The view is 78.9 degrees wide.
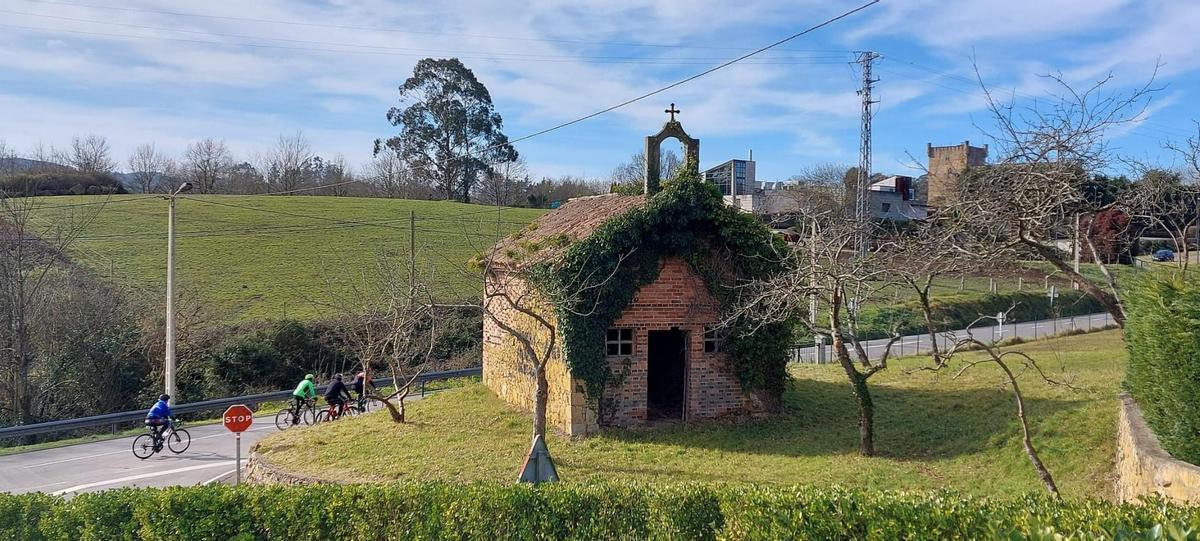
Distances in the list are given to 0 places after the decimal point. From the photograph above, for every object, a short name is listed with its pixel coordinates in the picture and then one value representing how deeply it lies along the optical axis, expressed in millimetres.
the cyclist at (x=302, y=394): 20203
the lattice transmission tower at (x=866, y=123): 36312
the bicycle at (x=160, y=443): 17906
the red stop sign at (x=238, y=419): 12031
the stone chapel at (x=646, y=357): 14133
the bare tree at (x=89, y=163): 59844
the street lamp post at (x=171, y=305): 20891
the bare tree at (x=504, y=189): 62719
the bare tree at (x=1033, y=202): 10922
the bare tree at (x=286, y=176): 62125
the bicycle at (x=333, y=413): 19819
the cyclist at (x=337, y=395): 19562
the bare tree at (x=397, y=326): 13555
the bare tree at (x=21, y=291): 23969
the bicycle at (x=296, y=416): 20594
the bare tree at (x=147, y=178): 59938
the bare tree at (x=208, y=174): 59594
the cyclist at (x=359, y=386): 20503
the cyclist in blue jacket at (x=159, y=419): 17797
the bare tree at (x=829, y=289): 11680
